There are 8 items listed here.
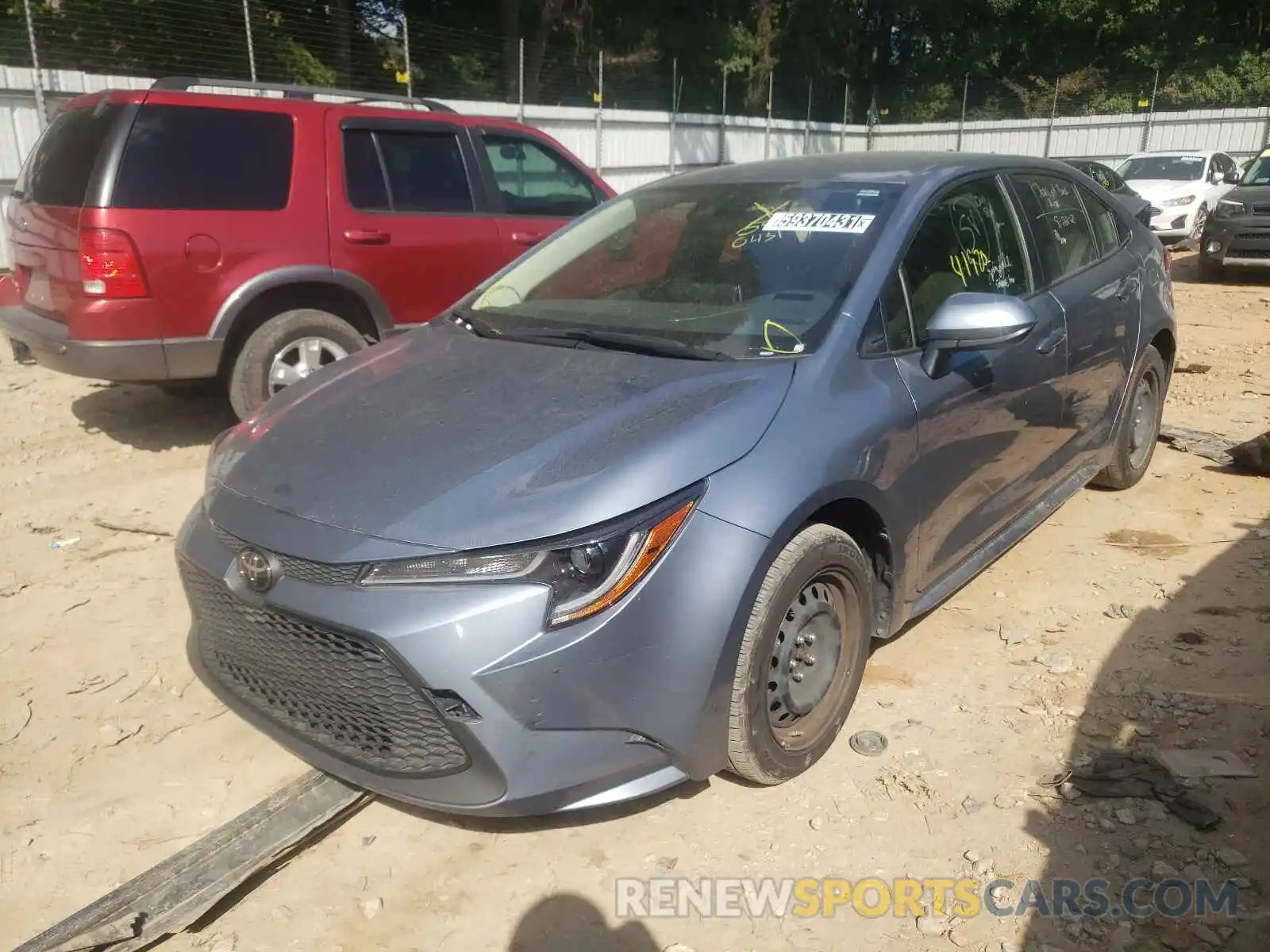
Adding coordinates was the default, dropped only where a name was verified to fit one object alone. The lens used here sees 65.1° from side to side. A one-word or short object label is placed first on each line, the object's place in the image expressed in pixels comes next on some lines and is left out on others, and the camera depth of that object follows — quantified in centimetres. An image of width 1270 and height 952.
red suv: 493
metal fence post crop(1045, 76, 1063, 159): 2730
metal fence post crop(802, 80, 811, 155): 2733
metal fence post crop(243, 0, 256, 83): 1240
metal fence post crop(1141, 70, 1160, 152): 2567
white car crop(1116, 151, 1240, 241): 1538
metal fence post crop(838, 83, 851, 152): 2998
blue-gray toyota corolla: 221
